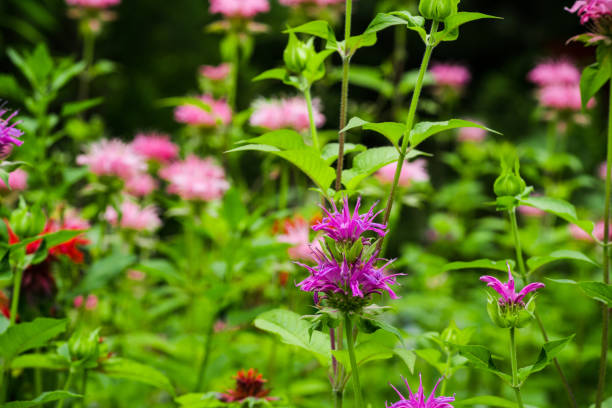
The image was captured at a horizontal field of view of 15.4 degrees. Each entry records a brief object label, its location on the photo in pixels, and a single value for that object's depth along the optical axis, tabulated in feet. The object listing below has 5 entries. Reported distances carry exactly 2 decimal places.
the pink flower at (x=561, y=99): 6.70
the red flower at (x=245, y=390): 4.25
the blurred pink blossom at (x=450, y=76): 8.21
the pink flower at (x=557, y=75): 7.18
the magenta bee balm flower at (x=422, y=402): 3.91
